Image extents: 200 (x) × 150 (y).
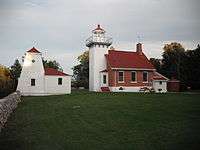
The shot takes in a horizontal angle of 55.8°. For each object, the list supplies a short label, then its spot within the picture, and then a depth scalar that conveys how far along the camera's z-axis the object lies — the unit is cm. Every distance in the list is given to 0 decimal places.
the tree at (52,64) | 3977
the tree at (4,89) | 1229
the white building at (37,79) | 2155
